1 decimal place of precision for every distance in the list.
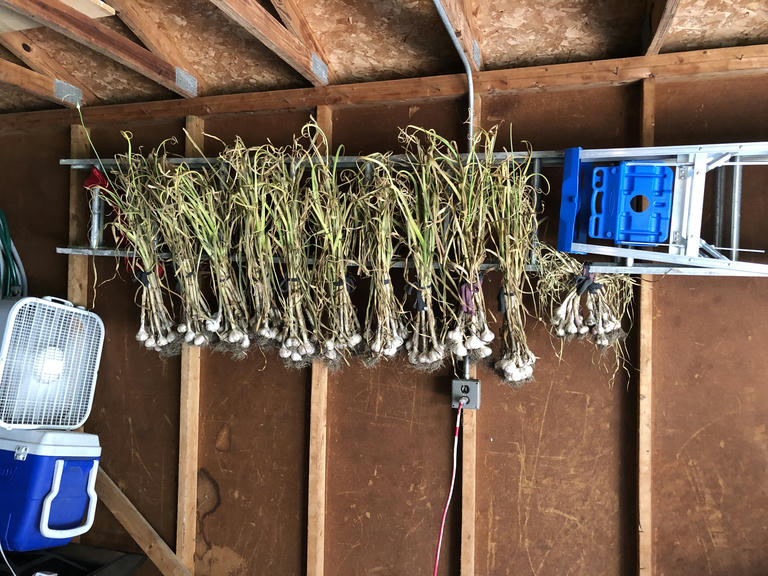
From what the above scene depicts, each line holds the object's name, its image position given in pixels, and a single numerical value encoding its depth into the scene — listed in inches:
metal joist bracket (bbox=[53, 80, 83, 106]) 94.9
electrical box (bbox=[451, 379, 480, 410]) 79.4
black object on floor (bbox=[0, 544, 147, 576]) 79.4
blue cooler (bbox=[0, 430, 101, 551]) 76.5
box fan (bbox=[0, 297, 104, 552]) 76.9
